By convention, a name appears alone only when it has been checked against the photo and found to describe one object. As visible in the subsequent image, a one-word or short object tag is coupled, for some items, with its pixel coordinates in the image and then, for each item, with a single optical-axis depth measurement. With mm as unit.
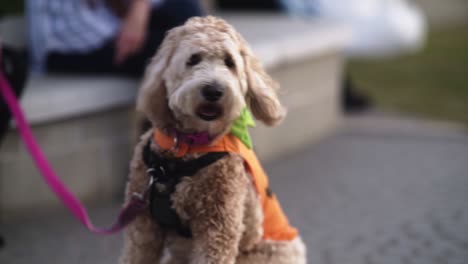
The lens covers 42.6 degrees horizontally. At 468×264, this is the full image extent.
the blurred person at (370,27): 7852
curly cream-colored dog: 2369
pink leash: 2566
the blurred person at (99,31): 4406
